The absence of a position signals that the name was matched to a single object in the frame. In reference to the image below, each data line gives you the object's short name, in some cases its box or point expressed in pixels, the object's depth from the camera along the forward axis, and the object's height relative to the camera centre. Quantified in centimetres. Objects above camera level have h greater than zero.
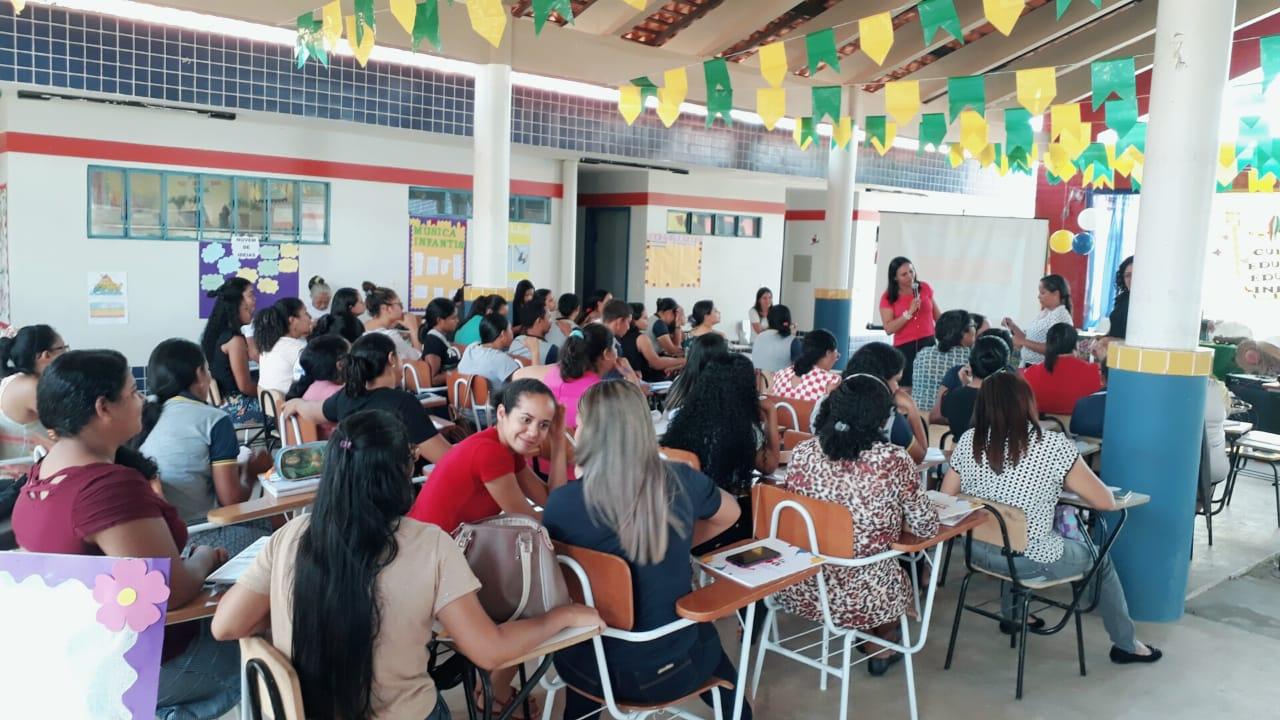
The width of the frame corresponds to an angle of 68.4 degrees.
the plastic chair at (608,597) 233 -82
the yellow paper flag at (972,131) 776 +128
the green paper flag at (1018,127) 735 +125
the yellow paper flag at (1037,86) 609 +131
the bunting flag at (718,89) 654 +130
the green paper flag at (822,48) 563 +138
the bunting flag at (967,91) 643 +131
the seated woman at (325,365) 401 -48
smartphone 274 -84
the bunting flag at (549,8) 485 +134
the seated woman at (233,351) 549 -60
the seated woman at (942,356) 589 -47
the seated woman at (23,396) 363 -60
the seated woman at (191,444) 299 -63
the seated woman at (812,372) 493 -51
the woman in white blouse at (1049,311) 678 -17
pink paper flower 184 -68
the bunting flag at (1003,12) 437 +127
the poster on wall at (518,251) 1080 +13
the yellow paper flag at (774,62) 593 +134
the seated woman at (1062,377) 502 -48
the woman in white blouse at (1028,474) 344 -69
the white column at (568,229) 1116 +42
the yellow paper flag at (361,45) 539 +124
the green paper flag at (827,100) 709 +133
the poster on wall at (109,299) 795 -47
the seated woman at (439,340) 630 -56
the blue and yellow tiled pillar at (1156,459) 402 -72
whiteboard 1145 +33
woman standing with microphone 729 -22
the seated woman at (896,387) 417 -50
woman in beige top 184 -67
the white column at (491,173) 809 +77
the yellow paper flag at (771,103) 664 +121
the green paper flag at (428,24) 525 +131
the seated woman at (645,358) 727 -69
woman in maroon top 207 -59
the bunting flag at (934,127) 754 +124
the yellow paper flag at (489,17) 455 +118
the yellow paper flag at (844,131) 878 +138
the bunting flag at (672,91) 664 +126
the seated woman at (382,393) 351 -51
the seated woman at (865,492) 304 -70
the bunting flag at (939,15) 493 +140
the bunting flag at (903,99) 645 +125
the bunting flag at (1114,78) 590 +134
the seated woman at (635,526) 238 -66
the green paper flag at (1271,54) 511 +133
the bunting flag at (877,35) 504 +131
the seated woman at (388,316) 638 -41
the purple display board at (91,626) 182 -74
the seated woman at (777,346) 688 -52
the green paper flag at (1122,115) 646 +121
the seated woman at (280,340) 525 -50
